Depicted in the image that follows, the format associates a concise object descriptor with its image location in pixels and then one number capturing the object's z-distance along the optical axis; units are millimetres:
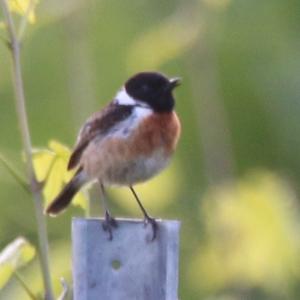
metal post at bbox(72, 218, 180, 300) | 6023
